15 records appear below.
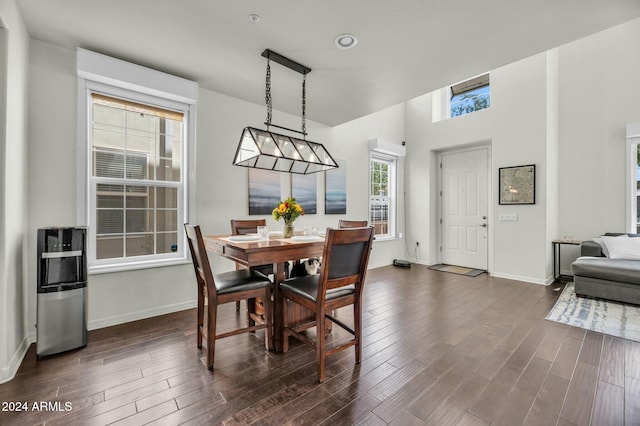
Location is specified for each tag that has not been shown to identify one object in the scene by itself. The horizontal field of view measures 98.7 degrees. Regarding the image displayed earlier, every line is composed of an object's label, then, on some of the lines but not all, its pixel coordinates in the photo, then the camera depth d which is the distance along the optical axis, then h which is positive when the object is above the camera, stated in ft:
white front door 17.12 +0.37
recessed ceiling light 7.82 +5.04
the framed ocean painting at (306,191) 14.10 +1.14
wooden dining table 6.48 -0.99
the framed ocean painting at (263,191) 12.41 +1.01
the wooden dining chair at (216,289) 6.63 -1.98
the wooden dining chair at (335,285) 6.14 -1.86
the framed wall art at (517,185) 14.42 +1.59
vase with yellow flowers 8.45 -0.01
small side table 14.83 -2.73
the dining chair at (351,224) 10.71 -0.44
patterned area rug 8.62 -3.60
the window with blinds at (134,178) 9.25 +1.23
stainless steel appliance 7.04 -2.08
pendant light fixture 8.35 +2.13
